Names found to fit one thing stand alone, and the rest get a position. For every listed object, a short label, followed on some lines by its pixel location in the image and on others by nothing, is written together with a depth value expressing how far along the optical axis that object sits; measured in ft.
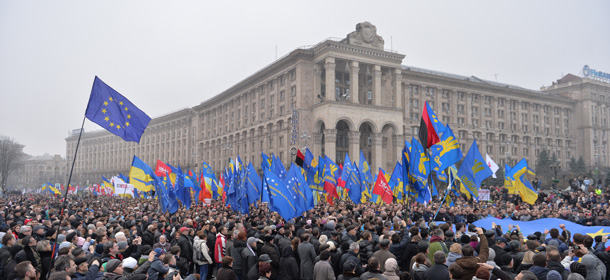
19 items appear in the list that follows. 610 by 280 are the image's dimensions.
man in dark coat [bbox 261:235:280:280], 30.76
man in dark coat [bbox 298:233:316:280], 30.83
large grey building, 177.68
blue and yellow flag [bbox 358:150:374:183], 88.06
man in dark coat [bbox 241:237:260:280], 31.55
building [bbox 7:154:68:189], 566.77
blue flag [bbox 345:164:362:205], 80.65
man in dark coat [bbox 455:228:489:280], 21.46
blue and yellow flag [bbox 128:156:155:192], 83.76
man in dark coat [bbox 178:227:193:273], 38.22
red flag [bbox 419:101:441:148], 46.96
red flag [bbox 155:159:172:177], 89.61
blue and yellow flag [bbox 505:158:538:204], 76.59
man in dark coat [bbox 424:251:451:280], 23.21
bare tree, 249.96
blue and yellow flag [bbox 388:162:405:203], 77.05
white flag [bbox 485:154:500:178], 92.51
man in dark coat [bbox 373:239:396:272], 28.30
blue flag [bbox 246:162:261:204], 60.70
